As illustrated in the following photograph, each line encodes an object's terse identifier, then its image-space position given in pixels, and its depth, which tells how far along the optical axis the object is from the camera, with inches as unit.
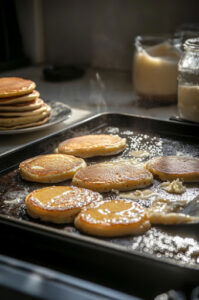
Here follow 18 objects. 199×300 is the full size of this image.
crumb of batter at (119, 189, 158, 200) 37.8
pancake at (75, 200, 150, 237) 31.8
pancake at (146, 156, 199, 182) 40.8
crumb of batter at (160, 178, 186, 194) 38.6
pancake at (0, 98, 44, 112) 55.0
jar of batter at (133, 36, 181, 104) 67.0
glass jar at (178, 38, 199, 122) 55.8
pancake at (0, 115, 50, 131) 55.2
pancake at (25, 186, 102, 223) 34.2
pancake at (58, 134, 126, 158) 47.1
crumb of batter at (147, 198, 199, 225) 32.9
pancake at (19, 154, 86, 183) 41.4
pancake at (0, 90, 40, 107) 54.5
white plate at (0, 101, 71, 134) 54.0
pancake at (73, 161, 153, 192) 39.2
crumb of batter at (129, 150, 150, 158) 47.1
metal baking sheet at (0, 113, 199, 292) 28.0
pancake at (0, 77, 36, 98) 54.2
